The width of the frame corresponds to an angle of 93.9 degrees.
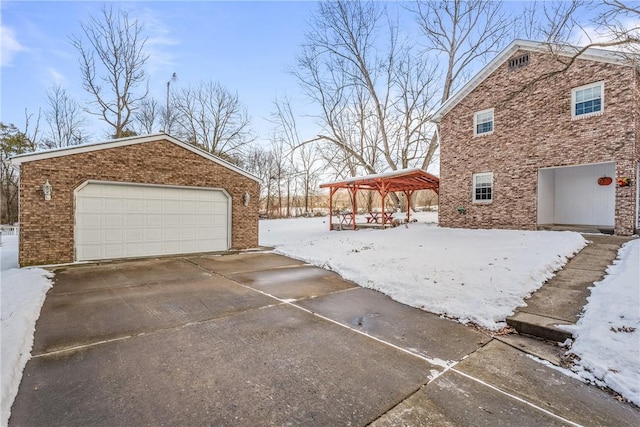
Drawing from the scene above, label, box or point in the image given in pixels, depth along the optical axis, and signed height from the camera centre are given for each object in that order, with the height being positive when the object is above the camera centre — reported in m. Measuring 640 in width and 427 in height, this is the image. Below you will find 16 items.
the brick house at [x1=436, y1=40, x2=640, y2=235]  9.29 +2.35
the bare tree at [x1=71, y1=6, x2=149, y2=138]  19.53 +10.12
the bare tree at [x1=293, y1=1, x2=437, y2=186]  21.39 +9.68
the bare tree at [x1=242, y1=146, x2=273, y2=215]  32.81 +5.08
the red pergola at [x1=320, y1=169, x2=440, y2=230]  13.82 +1.44
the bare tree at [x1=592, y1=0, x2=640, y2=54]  5.57 +3.63
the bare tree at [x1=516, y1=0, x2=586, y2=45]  7.41 +5.47
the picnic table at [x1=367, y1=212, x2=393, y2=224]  17.62 -0.54
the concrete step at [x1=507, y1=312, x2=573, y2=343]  3.65 -1.50
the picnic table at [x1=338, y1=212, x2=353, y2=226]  19.25 -0.61
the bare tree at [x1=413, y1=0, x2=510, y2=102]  19.75 +12.27
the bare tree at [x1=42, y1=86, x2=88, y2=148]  24.80 +7.58
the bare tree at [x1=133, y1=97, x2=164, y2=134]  27.17 +8.75
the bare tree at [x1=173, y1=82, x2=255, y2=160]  27.20 +8.47
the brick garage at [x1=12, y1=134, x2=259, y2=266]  7.62 +0.80
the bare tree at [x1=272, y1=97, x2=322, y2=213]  25.55 +6.26
